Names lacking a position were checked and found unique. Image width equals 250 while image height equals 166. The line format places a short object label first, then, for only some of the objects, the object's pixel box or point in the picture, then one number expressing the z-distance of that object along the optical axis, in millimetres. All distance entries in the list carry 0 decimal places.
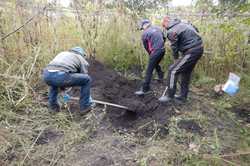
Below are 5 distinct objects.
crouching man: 3041
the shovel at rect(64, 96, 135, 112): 3336
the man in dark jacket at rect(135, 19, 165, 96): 3745
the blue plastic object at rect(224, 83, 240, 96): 3451
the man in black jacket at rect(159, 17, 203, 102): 3367
